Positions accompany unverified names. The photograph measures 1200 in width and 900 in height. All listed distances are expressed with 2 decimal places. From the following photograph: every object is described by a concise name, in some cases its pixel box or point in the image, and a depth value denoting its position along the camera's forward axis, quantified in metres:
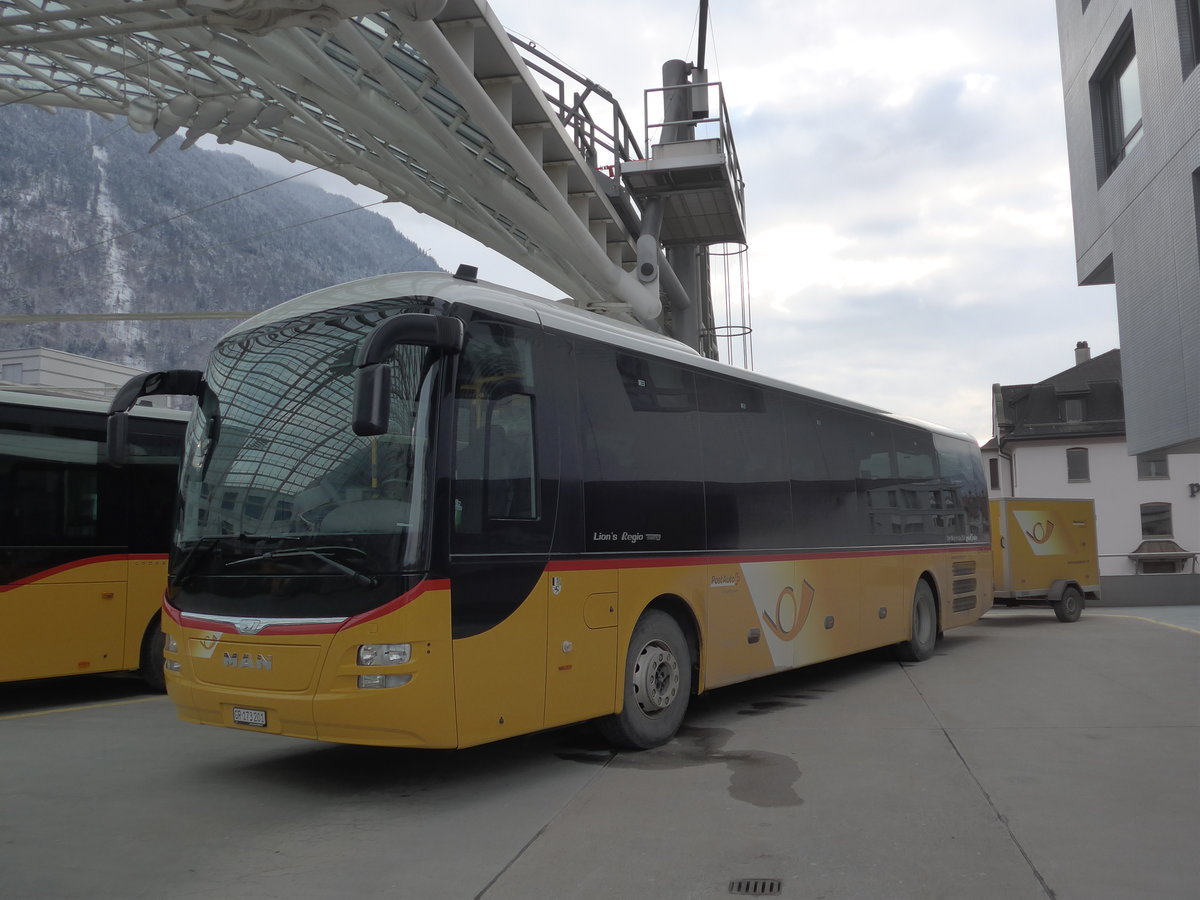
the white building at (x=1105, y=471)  50.88
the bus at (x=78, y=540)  10.23
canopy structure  13.67
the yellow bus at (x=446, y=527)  6.30
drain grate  4.75
